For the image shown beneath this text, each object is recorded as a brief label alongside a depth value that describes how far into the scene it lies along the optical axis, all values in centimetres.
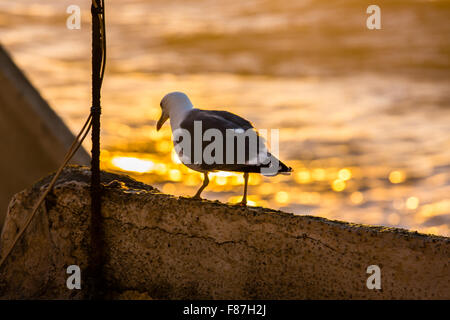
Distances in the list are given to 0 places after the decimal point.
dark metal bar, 730
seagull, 736
